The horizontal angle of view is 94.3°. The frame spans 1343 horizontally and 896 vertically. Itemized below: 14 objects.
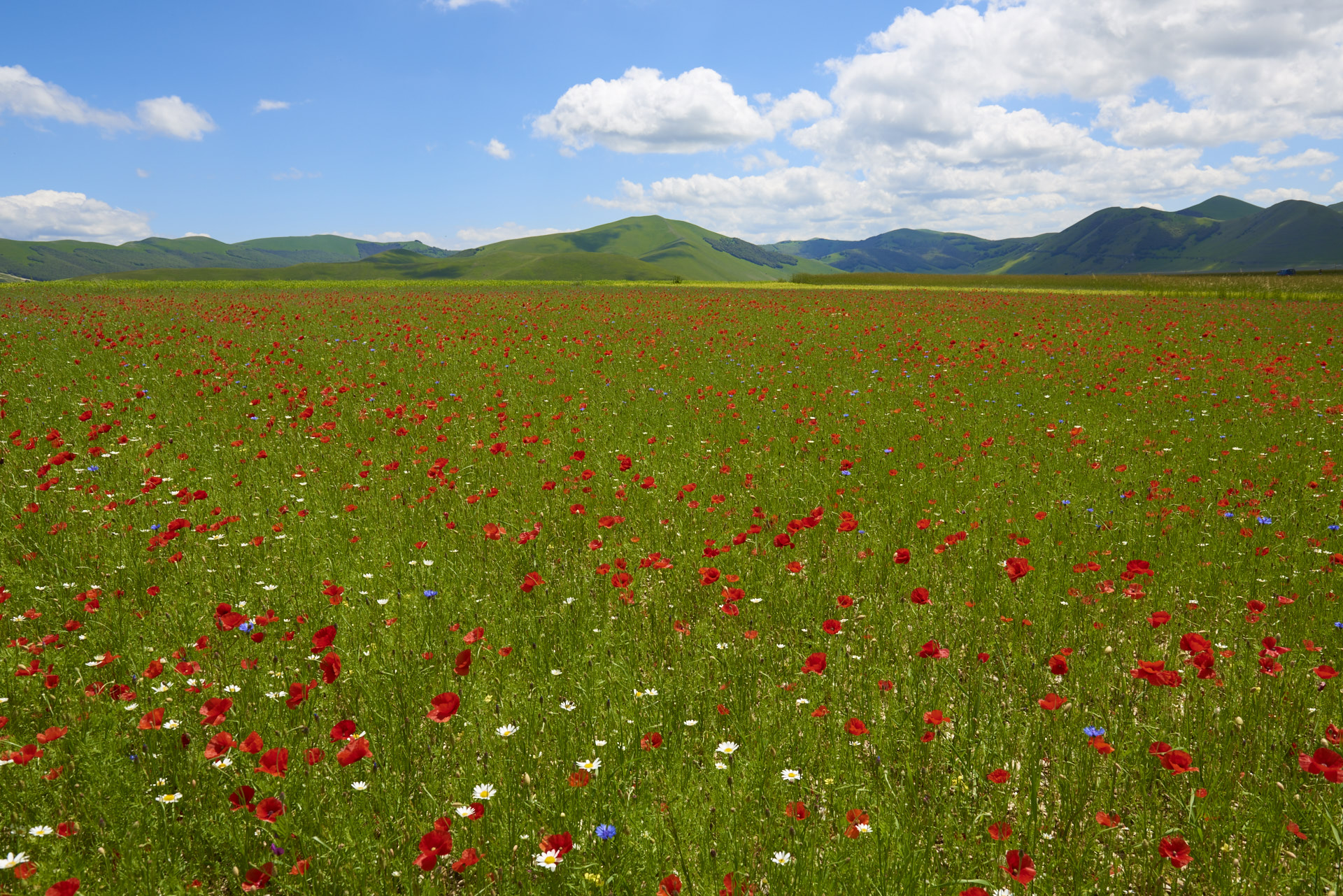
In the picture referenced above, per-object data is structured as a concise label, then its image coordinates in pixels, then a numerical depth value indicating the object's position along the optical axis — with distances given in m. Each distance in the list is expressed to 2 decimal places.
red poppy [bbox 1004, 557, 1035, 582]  3.07
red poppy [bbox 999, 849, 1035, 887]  1.96
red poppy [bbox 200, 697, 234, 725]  2.28
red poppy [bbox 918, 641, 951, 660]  2.85
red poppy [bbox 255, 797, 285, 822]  2.11
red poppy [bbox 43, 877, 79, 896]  1.84
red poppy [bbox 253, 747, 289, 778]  2.13
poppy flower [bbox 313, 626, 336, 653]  2.63
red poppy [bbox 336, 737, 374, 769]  2.17
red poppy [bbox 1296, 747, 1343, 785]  2.12
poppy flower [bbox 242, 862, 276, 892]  2.00
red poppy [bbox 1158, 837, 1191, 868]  2.08
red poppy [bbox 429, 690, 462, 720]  2.29
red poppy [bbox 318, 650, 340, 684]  2.40
